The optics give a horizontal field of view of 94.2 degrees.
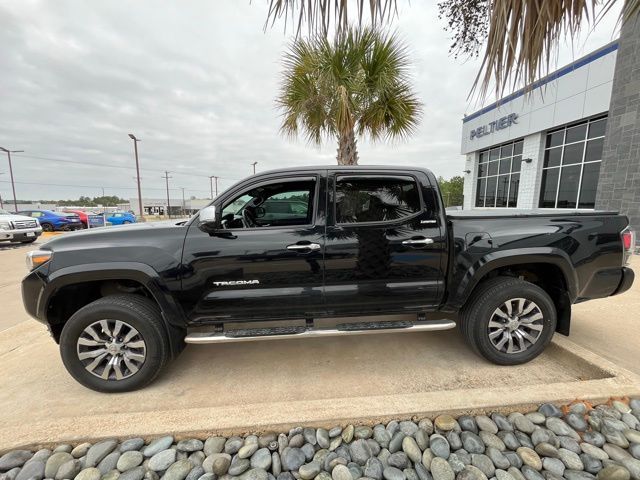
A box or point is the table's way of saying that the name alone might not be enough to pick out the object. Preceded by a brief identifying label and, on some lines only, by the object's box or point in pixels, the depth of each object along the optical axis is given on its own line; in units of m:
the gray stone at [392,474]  1.70
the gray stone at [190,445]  1.89
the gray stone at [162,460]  1.77
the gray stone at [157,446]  1.86
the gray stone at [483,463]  1.74
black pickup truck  2.38
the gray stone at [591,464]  1.74
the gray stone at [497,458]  1.78
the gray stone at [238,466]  1.75
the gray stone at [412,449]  1.82
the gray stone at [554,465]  1.73
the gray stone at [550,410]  2.09
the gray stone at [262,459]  1.78
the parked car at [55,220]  17.99
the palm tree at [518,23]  1.72
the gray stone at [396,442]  1.89
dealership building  8.06
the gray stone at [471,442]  1.86
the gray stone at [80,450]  1.87
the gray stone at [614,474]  1.65
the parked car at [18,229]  10.27
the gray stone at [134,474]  1.70
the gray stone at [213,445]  1.89
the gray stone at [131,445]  1.88
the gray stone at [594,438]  1.91
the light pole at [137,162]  22.07
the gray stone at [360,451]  1.81
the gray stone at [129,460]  1.78
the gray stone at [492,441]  1.88
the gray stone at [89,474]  1.70
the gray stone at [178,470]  1.71
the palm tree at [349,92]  5.55
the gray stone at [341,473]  1.70
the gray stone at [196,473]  1.72
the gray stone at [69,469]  1.73
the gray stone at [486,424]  2.00
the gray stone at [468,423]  2.00
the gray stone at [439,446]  1.84
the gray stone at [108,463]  1.76
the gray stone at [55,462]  1.75
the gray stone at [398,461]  1.79
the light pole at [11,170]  28.34
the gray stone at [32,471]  1.71
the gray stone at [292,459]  1.77
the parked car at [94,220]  18.99
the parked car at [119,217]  21.12
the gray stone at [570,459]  1.77
